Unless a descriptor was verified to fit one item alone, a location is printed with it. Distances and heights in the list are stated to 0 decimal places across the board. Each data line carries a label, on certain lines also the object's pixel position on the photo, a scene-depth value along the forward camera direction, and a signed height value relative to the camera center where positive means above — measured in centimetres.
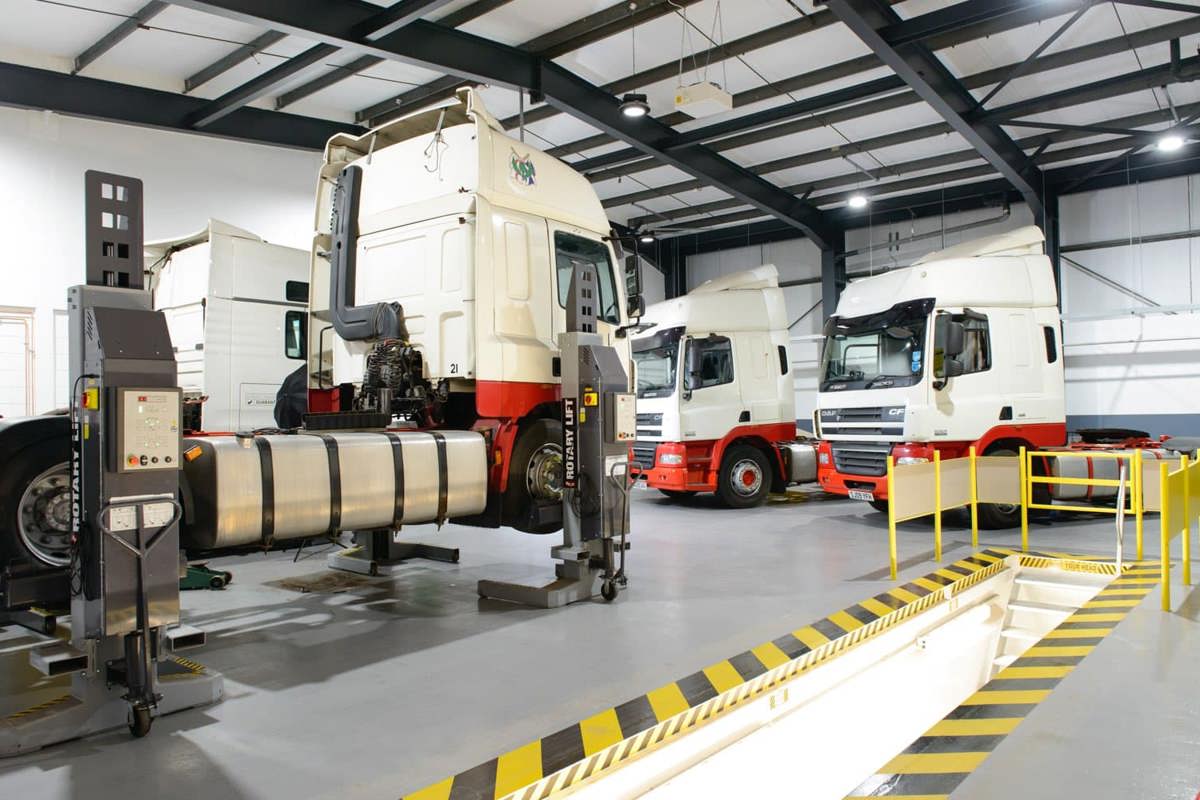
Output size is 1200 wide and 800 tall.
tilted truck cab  564 +100
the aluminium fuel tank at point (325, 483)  404 -37
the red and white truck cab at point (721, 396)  1090 +23
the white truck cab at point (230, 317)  897 +120
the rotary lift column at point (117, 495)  326 -31
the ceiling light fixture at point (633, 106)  1034 +399
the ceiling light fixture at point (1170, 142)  1141 +379
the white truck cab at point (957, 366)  884 +48
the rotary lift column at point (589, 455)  571 -29
